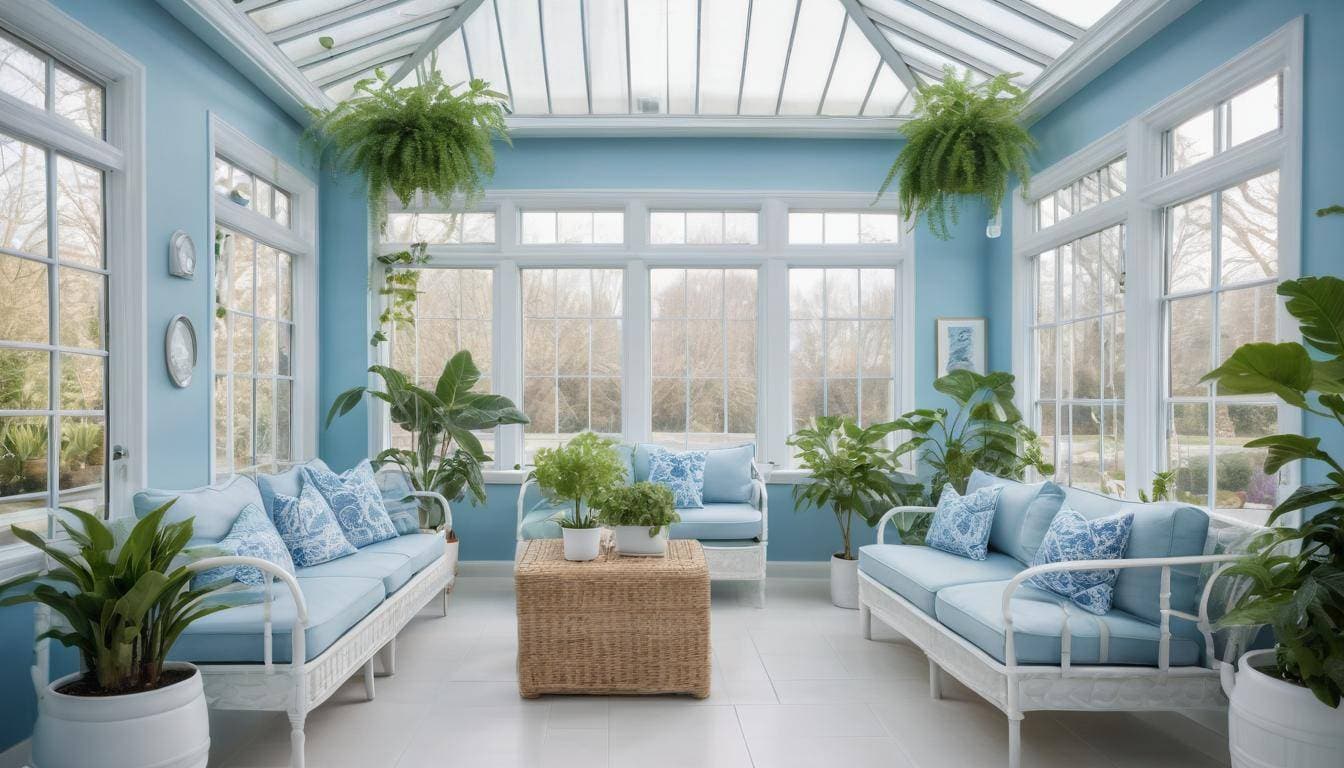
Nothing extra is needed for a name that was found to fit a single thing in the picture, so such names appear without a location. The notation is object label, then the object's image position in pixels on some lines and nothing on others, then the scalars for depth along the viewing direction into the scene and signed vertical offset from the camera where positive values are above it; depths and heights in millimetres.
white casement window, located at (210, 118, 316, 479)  4402 +418
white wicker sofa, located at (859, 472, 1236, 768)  2764 -931
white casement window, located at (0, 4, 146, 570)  2891 +428
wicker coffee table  3410 -1083
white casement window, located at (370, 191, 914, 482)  5727 +436
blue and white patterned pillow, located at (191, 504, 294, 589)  2971 -656
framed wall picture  5629 +249
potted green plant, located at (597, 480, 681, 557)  3566 -622
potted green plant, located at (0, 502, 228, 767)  2219 -847
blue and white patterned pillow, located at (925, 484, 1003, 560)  3930 -744
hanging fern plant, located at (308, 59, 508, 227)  4242 +1331
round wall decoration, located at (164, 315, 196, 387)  3664 +138
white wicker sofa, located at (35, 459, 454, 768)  2727 -923
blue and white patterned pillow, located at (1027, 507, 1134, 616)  2967 -673
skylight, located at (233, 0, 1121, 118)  4637 +2081
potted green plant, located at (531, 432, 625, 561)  3566 -456
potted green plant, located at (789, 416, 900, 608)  5000 -644
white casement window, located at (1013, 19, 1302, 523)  3195 +475
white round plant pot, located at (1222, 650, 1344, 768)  2158 -979
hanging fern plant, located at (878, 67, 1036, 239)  4199 +1283
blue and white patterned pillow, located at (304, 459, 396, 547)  4105 -663
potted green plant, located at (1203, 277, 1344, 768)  2162 -625
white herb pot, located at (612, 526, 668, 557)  3602 -744
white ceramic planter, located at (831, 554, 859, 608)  4977 -1294
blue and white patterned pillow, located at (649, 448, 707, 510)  5199 -637
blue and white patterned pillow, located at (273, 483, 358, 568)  3664 -705
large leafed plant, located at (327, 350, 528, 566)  5066 -267
